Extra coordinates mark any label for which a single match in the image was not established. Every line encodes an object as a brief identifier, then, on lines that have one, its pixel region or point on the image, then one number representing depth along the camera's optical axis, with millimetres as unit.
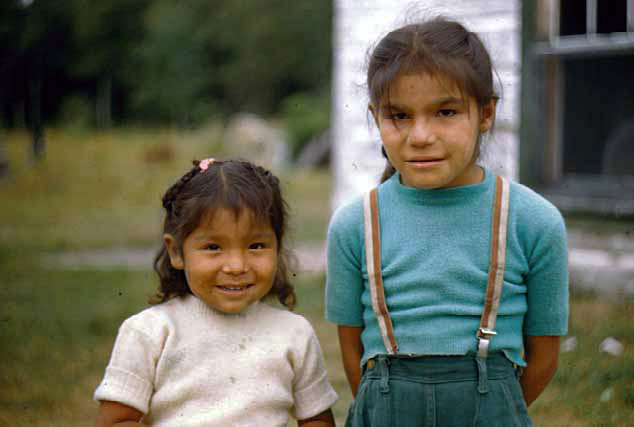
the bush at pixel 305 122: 21359
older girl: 2008
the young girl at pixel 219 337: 2162
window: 4957
